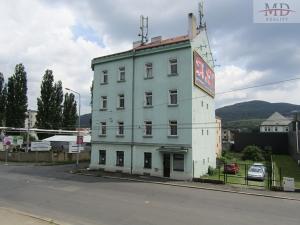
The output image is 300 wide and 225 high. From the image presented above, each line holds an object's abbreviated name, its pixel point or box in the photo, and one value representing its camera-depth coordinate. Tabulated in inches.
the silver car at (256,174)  1368.0
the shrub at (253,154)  2404.5
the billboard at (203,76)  1366.3
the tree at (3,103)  2719.0
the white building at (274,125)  5433.1
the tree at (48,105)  2738.7
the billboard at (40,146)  2281.0
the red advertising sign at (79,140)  1649.9
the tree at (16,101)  2669.8
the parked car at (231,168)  1510.8
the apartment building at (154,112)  1317.7
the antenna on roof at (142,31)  1706.9
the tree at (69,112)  3171.8
